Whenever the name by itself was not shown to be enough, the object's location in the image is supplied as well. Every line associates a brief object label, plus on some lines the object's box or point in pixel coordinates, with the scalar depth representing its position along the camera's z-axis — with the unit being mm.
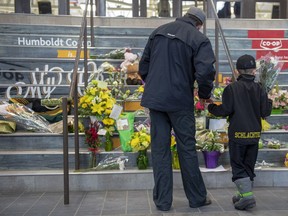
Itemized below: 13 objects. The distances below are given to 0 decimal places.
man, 3520
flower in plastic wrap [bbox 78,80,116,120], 4625
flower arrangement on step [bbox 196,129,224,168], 4441
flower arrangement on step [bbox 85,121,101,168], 4547
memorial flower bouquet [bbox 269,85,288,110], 5281
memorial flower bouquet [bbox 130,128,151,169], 4438
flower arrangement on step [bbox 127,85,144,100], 5384
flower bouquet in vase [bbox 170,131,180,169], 4458
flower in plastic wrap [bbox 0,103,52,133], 4945
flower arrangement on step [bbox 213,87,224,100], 5191
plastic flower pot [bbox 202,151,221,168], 4434
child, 3641
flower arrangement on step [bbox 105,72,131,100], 5320
